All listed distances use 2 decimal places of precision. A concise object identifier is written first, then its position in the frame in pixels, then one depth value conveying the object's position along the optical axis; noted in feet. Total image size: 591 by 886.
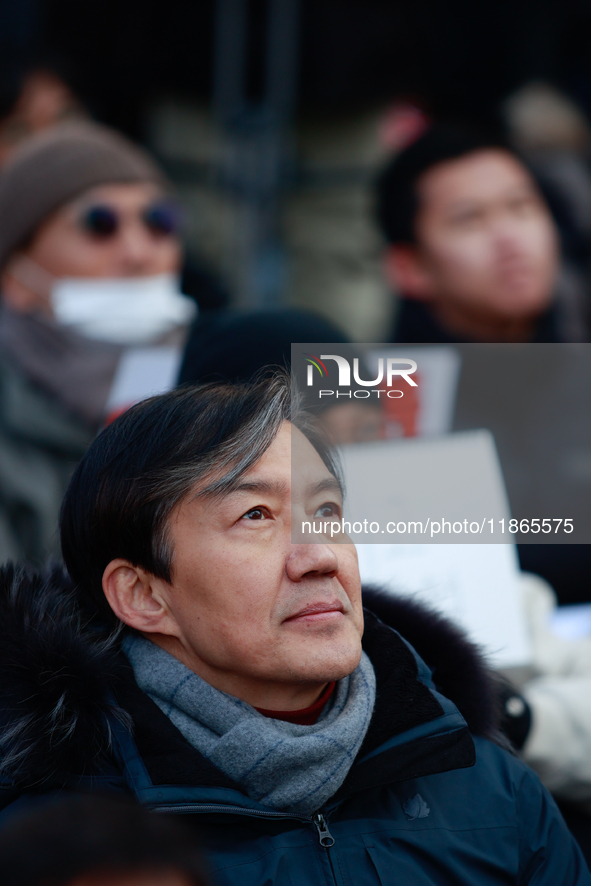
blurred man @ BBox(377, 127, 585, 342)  22.21
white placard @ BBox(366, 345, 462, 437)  16.98
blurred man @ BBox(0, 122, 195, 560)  23.03
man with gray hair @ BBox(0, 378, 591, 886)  9.69
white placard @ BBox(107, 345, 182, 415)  18.70
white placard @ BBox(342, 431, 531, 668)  12.35
